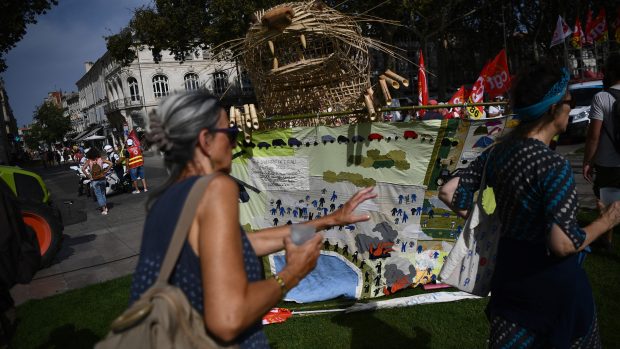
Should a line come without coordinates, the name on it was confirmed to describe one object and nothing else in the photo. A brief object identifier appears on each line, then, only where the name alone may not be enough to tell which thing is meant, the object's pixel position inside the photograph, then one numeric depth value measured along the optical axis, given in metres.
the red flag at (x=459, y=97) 10.37
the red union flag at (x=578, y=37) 17.50
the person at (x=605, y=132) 3.98
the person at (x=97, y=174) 10.48
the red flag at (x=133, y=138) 12.95
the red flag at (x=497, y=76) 10.07
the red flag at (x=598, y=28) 16.58
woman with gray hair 1.26
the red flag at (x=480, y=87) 10.05
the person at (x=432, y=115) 8.91
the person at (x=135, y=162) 12.77
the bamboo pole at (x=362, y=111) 3.64
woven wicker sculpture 3.66
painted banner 3.99
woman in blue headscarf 1.66
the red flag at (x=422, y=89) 10.68
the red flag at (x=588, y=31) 17.07
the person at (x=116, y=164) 14.13
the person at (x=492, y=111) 9.04
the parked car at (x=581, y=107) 13.18
